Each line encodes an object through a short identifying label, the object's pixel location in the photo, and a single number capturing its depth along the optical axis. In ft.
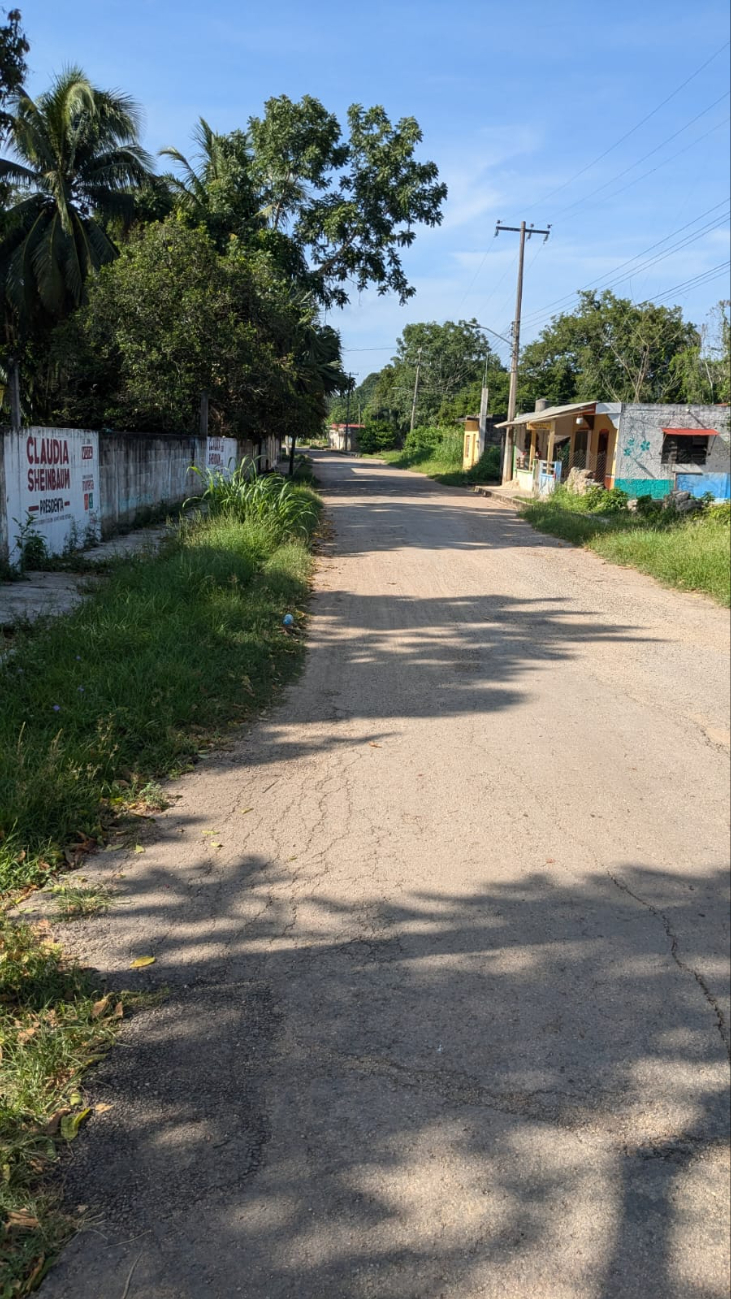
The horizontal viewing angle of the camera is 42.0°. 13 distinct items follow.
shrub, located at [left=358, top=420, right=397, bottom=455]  293.23
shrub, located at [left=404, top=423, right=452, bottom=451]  211.82
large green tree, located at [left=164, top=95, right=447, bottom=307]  96.02
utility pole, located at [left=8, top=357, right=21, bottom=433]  34.14
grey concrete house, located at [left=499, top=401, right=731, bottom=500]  94.32
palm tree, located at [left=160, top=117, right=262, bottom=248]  91.97
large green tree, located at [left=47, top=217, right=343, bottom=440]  57.93
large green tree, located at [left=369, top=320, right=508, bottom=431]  268.00
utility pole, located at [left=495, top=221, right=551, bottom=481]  120.47
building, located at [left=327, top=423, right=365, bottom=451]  355.56
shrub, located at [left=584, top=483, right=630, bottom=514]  77.15
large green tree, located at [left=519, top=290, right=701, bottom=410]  156.15
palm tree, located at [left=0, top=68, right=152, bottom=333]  79.97
